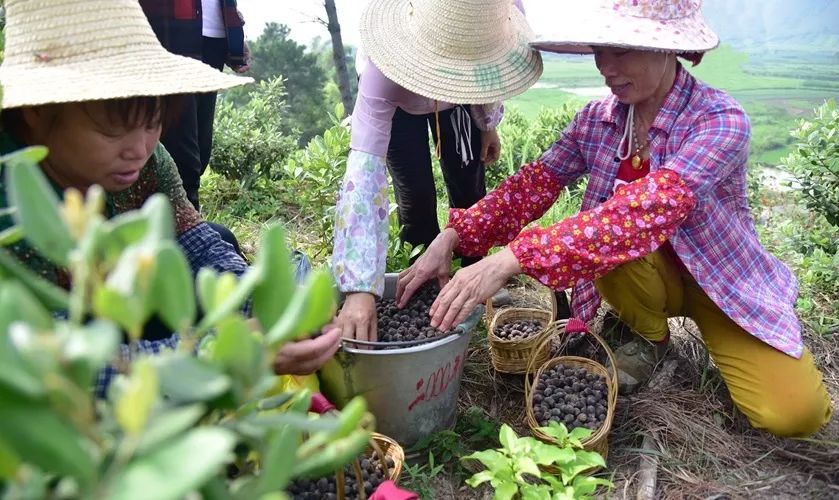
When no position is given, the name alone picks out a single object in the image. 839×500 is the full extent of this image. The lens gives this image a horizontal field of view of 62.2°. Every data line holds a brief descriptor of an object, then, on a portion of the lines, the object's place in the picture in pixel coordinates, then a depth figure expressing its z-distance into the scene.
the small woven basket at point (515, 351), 2.13
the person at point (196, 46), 2.19
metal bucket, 1.67
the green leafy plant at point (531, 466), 1.35
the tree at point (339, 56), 4.20
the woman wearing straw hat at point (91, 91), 1.16
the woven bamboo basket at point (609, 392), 1.75
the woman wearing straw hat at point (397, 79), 1.78
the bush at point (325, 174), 2.88
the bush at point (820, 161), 2.64
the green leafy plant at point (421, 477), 1.70
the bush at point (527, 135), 3.86
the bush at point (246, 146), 3.74
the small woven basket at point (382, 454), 1.27
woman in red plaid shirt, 1.69
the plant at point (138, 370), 0.40
